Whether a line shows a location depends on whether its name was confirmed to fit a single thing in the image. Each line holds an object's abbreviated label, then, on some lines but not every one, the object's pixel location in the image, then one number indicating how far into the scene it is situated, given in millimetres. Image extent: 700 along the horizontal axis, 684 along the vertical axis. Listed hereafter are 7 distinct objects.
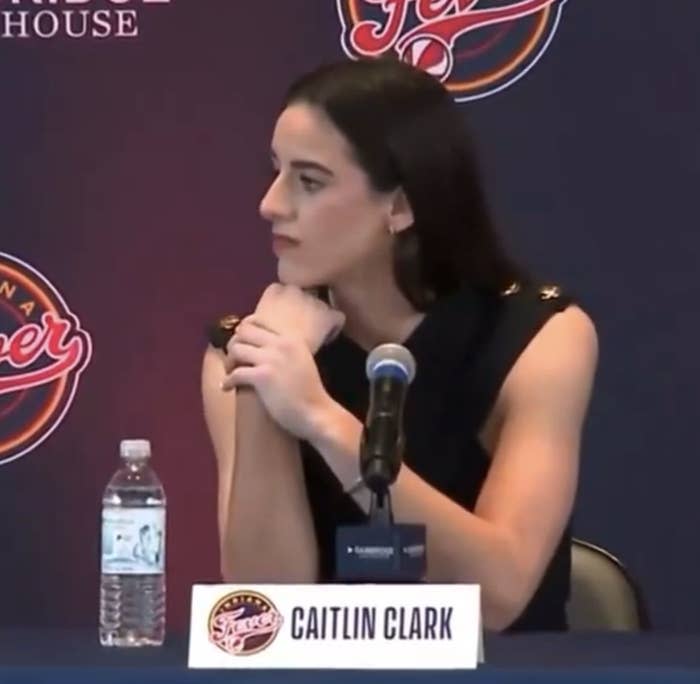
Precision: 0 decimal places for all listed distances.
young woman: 10829
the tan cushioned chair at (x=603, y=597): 11242
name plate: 10381
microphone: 10425
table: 10335
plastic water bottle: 10682
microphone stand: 10464
